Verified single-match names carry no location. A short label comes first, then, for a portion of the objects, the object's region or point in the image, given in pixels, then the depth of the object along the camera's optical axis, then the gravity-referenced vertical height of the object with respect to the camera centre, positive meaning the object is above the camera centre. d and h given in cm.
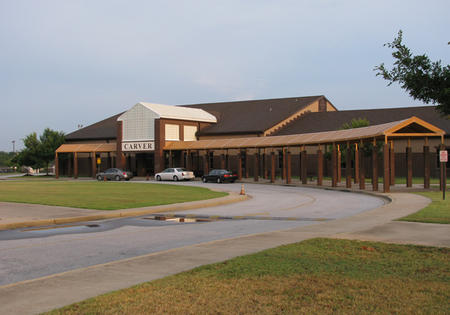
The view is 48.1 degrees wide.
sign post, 2348 +4
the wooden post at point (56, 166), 6344 -58
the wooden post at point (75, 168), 6223 -85
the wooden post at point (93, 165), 6309 -47
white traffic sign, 2350 +7
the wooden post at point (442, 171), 2492 -75
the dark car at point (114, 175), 5447 -150
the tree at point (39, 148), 6981 +194
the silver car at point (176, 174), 5036 -139
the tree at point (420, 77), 938 +153
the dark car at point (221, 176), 4512 -147
